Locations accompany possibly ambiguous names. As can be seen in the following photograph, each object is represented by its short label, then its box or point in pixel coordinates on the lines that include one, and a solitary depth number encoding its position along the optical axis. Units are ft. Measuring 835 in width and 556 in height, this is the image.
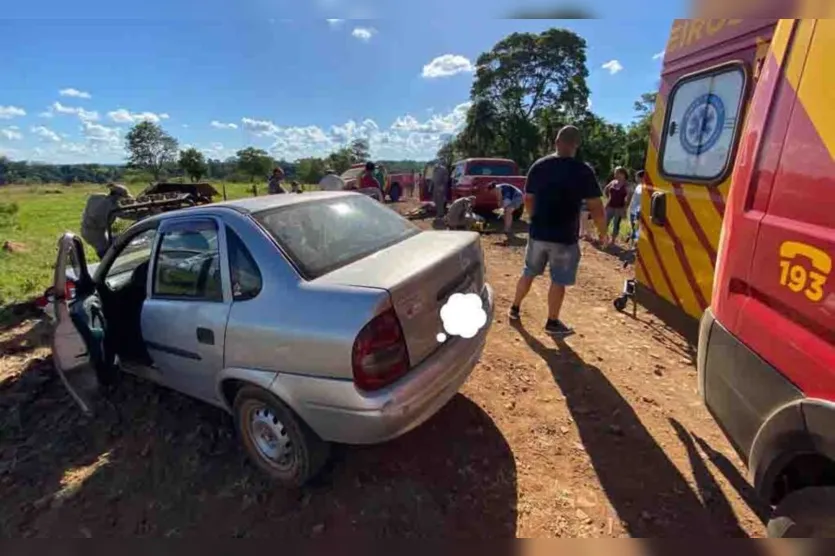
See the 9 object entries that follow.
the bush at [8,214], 52.57
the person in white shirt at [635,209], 25.00
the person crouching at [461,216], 29.37
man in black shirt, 12.62
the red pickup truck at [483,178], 39.17
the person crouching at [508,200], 35.12
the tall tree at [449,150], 140.35
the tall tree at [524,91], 112.06
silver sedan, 7.03
